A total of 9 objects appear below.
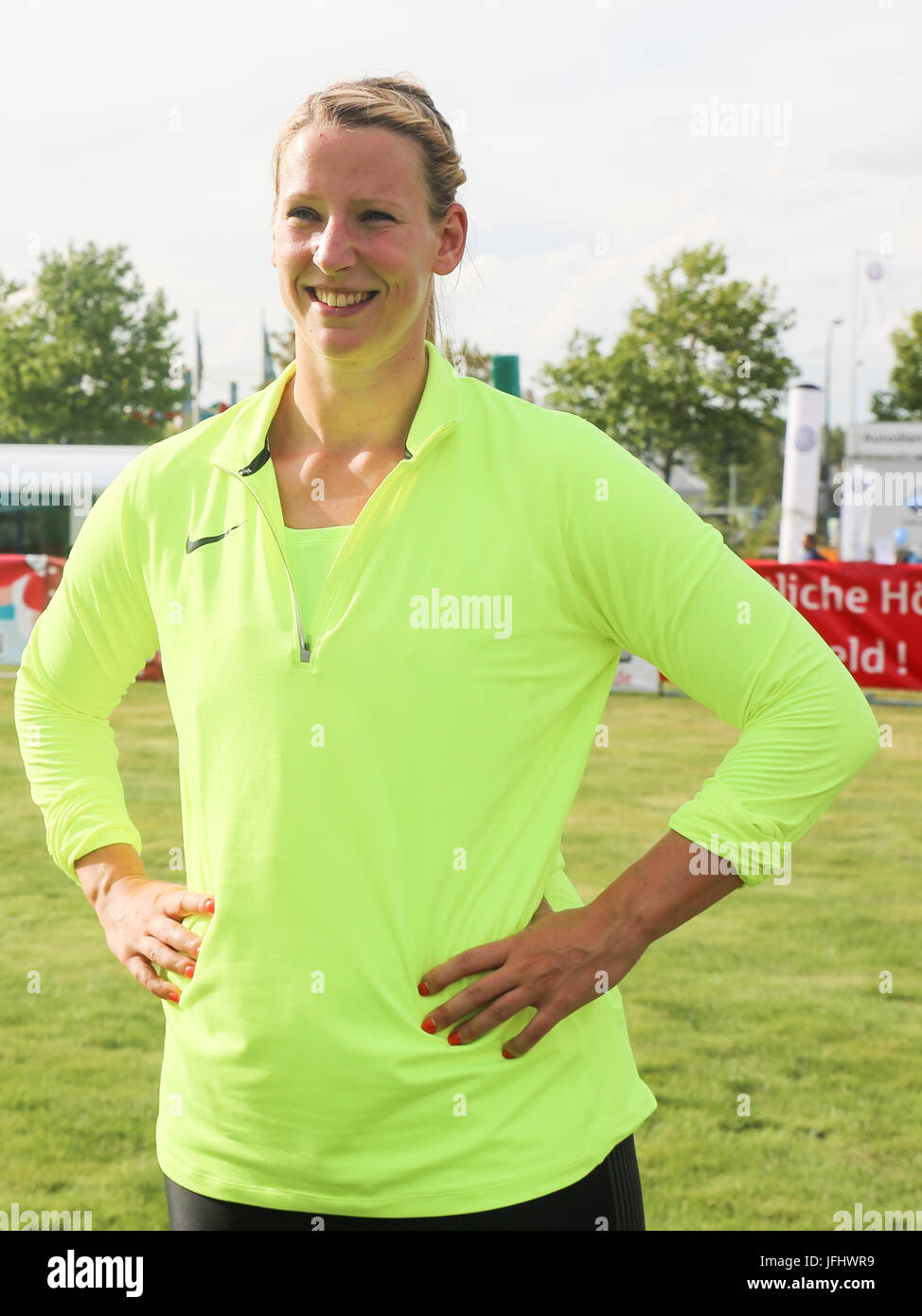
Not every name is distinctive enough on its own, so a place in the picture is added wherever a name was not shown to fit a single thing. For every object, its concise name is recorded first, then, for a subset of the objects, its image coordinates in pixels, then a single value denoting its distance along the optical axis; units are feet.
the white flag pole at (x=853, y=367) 79.07
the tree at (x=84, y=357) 113.60
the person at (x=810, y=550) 65.26
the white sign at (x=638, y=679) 50.83
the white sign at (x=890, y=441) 81.82
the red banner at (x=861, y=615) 44.45
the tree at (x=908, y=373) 135.64
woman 5.73
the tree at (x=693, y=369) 117.19
